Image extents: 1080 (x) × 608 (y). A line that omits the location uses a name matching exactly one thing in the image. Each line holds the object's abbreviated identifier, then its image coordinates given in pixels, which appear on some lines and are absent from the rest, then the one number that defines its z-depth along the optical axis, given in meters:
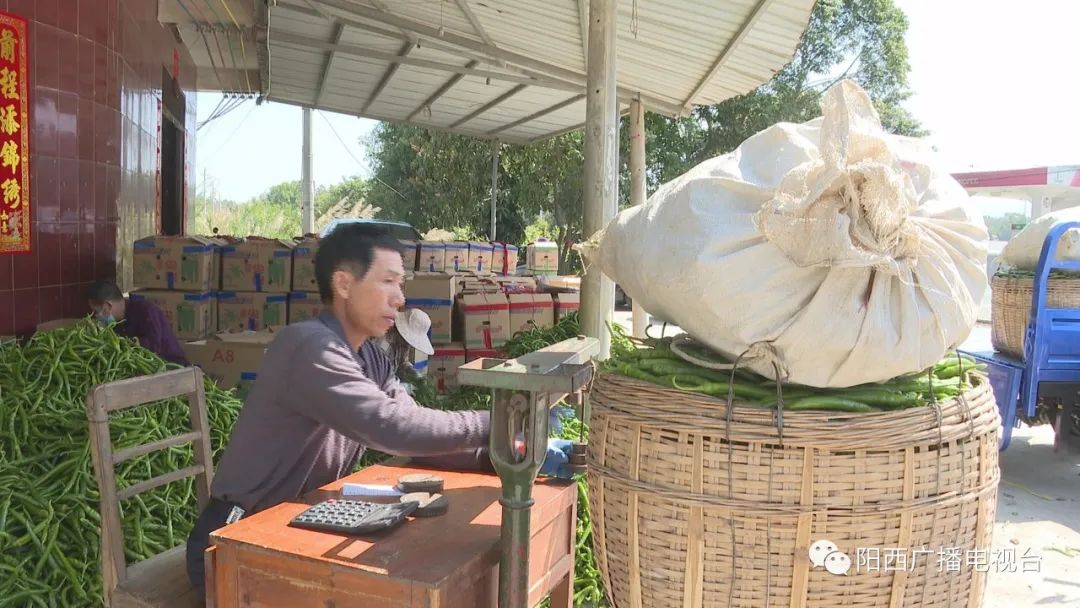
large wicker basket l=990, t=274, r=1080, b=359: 5.55
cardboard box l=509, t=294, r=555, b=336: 6.95
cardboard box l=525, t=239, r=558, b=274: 13.09
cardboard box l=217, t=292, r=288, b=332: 6.71
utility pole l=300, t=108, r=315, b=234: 15.77
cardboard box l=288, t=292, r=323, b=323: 6.77
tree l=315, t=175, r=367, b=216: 36.44
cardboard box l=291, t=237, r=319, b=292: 6.76
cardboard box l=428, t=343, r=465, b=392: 6.42
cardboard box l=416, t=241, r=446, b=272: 8.44
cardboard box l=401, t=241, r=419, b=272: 8.12
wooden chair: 2.27
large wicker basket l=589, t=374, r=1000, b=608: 1.35
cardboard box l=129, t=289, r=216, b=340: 6.25
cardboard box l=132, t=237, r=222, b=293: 6.32
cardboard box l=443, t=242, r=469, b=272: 8.70
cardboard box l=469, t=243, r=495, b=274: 9.16
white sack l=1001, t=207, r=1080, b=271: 5.50
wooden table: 1.57
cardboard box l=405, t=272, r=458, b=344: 6.57
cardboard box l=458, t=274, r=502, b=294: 6.93
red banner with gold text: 4.22
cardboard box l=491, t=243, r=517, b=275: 9.92
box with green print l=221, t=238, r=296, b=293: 6.71
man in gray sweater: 2.02
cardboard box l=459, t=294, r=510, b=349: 6.61
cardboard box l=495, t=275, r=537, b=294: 7.21
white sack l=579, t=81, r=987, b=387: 1.28
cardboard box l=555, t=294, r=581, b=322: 7.34
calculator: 1.75
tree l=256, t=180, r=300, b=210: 49.25
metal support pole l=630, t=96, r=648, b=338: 8.41
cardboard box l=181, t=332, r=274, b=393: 5.50
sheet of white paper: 2.01
